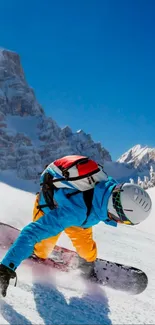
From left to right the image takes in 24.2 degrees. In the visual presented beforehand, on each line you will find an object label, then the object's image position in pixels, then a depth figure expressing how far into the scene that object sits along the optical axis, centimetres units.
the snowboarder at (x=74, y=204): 346
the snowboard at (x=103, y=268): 439
